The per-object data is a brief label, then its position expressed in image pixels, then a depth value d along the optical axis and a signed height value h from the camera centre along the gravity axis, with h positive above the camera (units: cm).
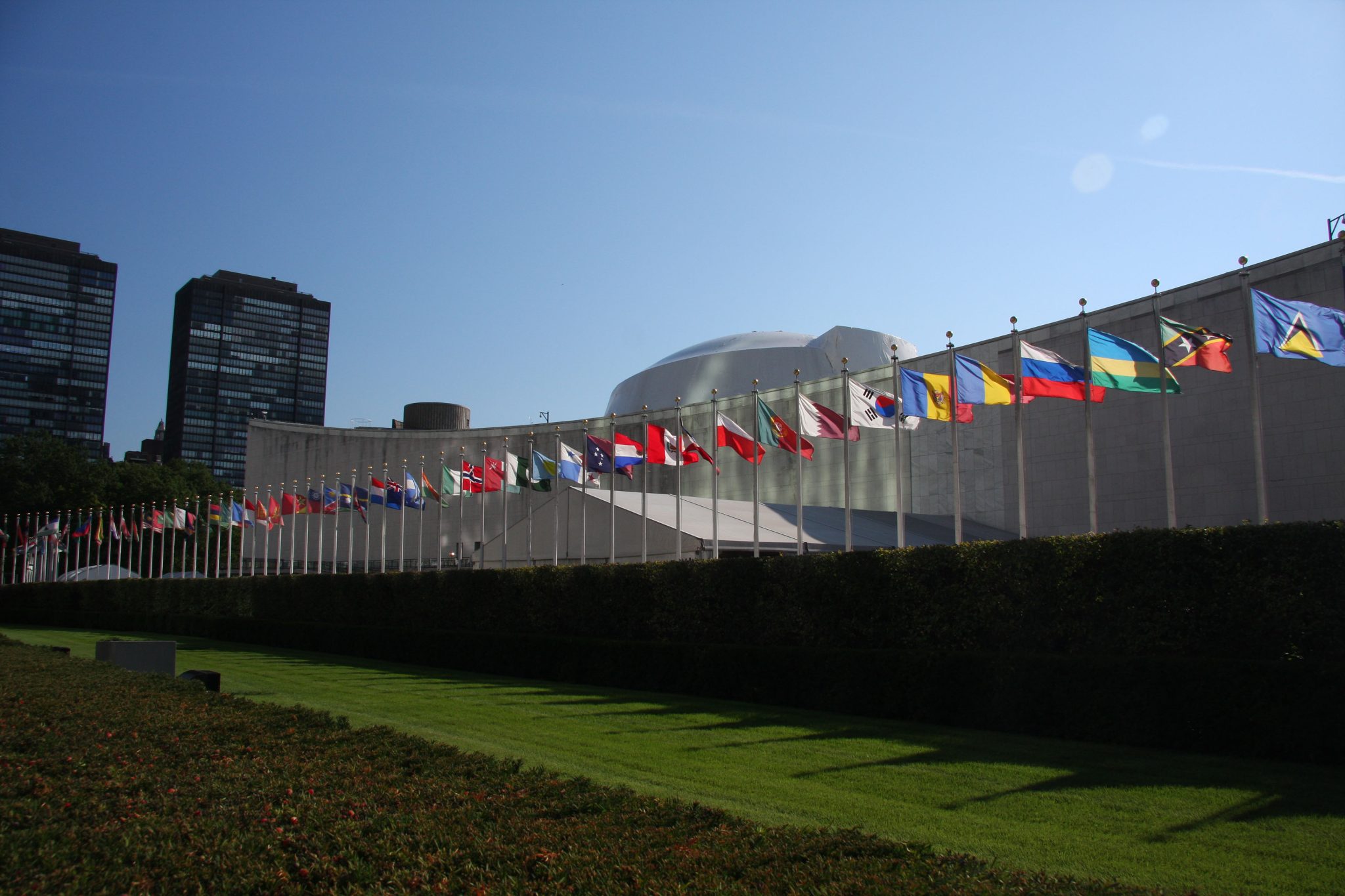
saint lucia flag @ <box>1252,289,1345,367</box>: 1226 +321
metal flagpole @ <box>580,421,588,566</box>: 2292 +176
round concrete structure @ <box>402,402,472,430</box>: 6888 +1131
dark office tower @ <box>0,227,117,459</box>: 15012 +3689
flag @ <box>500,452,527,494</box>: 2475 +275
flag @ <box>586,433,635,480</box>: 2222 +279
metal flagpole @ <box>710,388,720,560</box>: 1902 +158
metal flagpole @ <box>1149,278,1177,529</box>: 1288 +186
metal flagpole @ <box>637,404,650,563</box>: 2249 +138
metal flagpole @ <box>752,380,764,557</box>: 1803 +251
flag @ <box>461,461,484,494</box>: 2731 +277
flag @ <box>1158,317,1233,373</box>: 1340 +327
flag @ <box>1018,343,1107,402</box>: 1437 +305
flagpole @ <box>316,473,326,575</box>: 3378 +249
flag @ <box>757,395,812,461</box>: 1828 +279
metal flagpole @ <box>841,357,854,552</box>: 1625 +223
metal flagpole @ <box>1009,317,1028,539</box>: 1434 +266
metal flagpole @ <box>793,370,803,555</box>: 1738 +220
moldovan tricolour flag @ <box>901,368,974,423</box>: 1572 +299
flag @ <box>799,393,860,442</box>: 1725 +281
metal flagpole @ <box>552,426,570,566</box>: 2370 +196
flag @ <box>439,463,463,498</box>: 2761 +268
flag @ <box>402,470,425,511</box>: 2942 +244
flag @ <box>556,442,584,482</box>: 2372 +275
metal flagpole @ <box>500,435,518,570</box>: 2495 +133
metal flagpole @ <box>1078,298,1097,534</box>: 1348 +205
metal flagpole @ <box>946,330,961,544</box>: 1483 +263
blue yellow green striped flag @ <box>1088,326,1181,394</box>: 1373 +308
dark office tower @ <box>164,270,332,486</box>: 18512 +3707
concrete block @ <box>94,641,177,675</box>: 1652 -140
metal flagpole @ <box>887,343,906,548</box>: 1537 +254
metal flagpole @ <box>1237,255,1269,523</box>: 1203 +213
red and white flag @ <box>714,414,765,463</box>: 1930 +281
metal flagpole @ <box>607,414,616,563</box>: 2292 +146
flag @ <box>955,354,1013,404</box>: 1519 +309
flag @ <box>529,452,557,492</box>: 2364 +261
